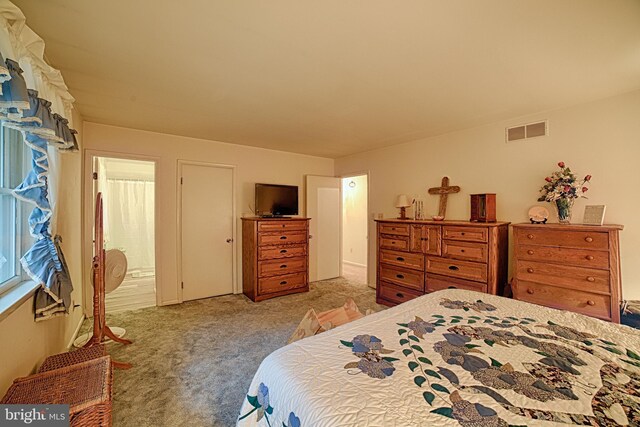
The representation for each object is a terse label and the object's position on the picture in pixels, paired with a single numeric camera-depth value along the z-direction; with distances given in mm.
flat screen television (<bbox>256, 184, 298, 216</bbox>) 4254
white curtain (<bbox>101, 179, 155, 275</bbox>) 5480
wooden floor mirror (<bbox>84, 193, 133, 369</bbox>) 2354
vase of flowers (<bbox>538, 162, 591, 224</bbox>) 2529
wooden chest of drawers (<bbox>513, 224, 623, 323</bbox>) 2115
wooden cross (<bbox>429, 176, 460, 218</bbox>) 3566
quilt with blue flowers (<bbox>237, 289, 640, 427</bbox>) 808
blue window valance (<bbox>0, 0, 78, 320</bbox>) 1127
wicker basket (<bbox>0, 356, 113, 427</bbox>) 1204
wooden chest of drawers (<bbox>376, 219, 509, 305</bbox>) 2812
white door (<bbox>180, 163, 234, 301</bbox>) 3928
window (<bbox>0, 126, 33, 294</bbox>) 1540
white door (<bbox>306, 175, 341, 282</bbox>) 5070
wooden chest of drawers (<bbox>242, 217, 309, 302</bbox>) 3979
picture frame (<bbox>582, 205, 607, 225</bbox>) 2330
